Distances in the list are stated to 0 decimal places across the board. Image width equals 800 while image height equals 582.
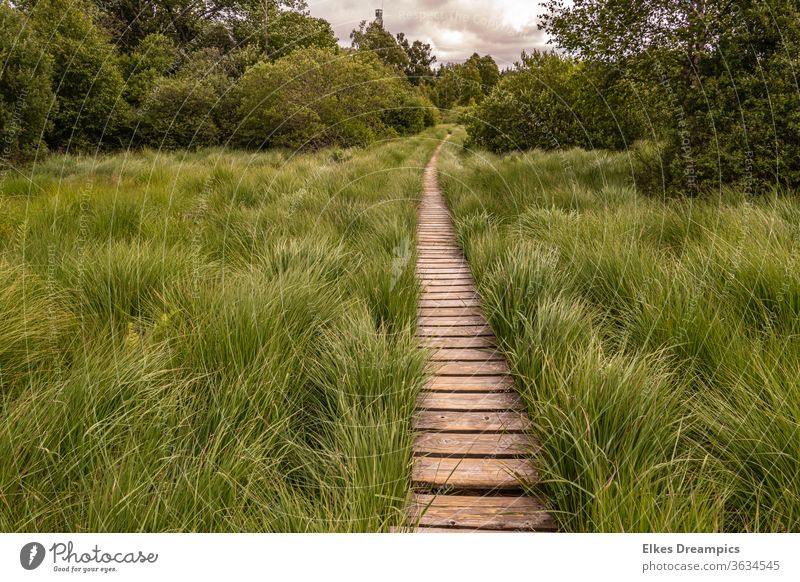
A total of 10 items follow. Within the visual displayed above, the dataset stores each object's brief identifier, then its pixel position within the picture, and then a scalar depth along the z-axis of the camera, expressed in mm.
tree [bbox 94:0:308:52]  16266
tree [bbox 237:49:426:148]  15555
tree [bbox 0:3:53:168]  10961
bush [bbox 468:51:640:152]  14725
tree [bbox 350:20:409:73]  21922
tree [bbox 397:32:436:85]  25486
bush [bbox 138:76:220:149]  17172
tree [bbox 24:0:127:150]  15375
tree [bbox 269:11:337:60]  18266
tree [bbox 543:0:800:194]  5074
